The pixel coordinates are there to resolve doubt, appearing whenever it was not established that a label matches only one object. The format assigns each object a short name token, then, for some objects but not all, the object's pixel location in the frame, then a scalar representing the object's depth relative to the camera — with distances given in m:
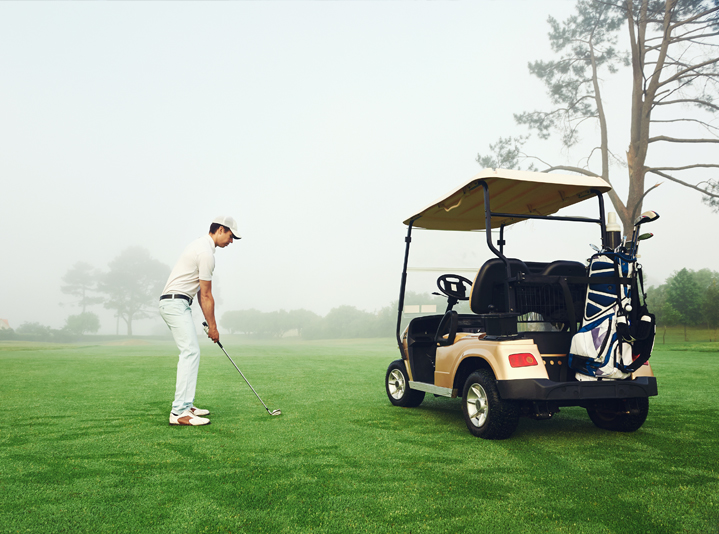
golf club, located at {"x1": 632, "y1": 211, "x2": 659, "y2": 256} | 4.19
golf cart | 4.17
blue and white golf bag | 4.11
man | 5.19
